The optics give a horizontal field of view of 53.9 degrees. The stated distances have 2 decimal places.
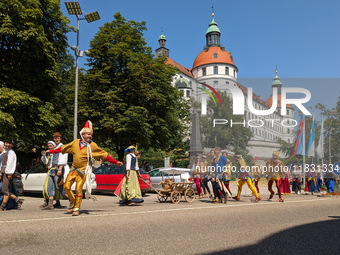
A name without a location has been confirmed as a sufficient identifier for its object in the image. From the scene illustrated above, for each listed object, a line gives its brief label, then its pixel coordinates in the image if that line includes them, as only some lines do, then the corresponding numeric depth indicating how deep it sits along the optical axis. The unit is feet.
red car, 51.44
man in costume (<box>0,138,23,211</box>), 28.27
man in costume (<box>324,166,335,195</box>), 53.00
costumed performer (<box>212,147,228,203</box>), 38.65
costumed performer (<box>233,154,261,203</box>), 41.50
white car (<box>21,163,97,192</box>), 44.52
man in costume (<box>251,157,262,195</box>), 43.39
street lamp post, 69.15
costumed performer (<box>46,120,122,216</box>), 25.67
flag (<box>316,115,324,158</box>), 50.01
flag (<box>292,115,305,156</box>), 49.39
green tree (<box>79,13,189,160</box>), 77.92
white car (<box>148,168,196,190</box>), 56.59
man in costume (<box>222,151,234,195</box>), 39.37
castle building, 46.88
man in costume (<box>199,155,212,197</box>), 45.38
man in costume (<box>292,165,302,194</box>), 62.02
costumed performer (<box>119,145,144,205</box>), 34.09
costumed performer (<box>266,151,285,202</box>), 42.32
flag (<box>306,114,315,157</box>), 50.96
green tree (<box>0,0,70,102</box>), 58.08
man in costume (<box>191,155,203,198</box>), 47.99
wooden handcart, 39.37
